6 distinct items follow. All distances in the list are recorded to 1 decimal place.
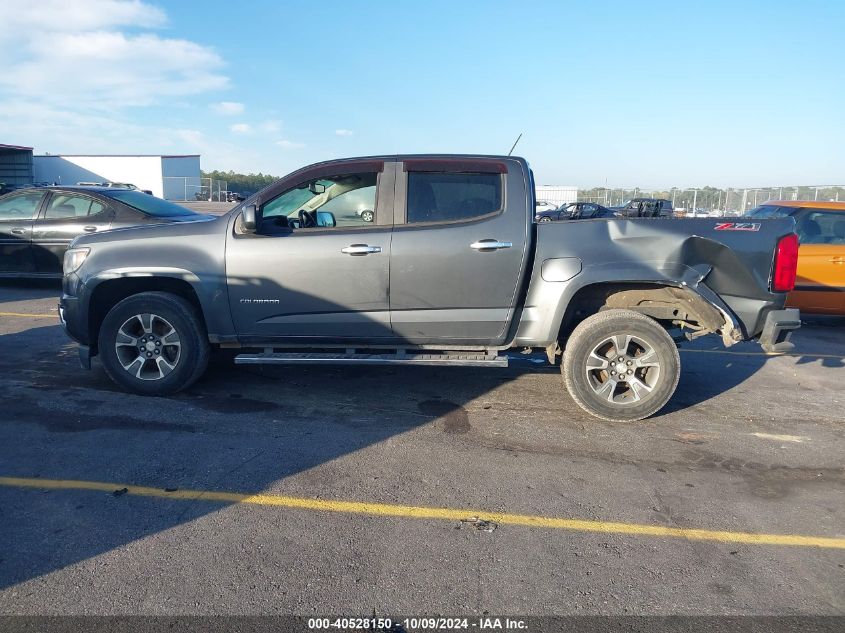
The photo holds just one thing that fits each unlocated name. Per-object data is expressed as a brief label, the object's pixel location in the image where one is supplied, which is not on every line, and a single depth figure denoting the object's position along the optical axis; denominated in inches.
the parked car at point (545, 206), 1405.8
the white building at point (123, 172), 2144.4
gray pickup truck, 194.1
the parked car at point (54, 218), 388.5
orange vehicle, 328.2
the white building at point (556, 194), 1760.6
